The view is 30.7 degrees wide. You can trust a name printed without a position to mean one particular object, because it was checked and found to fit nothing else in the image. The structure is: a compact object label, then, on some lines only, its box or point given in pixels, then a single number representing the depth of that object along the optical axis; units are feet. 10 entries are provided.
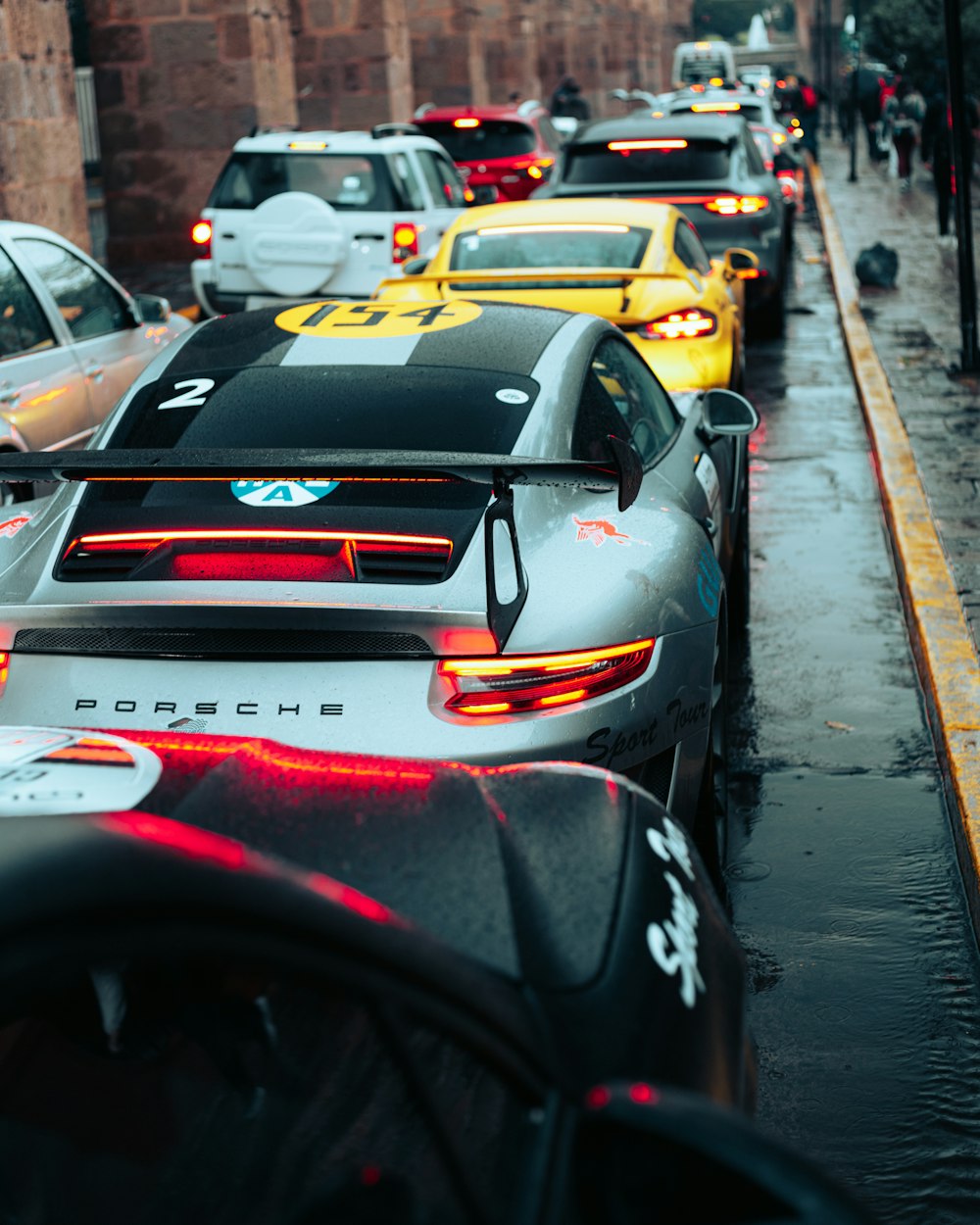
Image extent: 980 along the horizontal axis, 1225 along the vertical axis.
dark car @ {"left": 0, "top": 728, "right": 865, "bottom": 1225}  6.44
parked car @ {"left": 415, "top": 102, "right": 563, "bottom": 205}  74.18
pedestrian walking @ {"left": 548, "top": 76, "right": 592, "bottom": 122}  121.49
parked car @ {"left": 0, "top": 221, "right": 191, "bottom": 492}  26.43
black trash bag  58.70
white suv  45.44
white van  205.77
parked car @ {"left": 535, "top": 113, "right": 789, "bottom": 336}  46.70
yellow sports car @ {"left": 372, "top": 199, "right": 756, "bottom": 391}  28.45
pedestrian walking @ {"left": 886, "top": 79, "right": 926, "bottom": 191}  102.83
